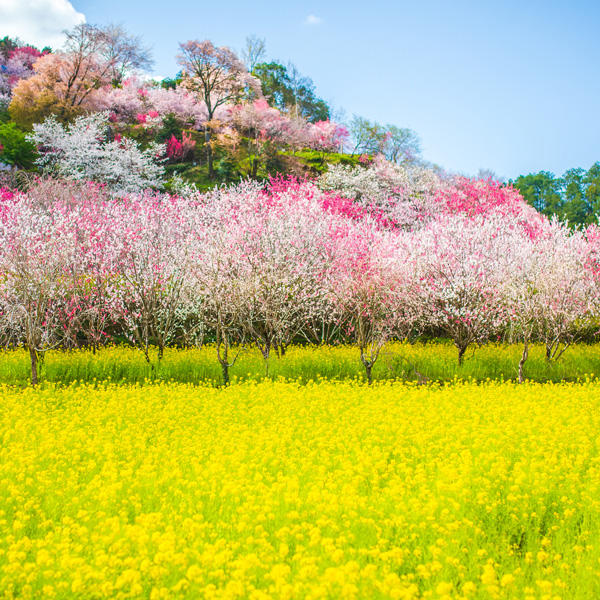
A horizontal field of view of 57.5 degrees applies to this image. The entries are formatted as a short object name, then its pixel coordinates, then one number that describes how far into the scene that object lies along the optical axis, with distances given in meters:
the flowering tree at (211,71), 56.57
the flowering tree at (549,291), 18.33
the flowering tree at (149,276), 18.48
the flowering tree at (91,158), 42.41
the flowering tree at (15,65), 68.38
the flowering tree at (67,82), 49.94
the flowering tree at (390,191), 45.78
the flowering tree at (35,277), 15.90
